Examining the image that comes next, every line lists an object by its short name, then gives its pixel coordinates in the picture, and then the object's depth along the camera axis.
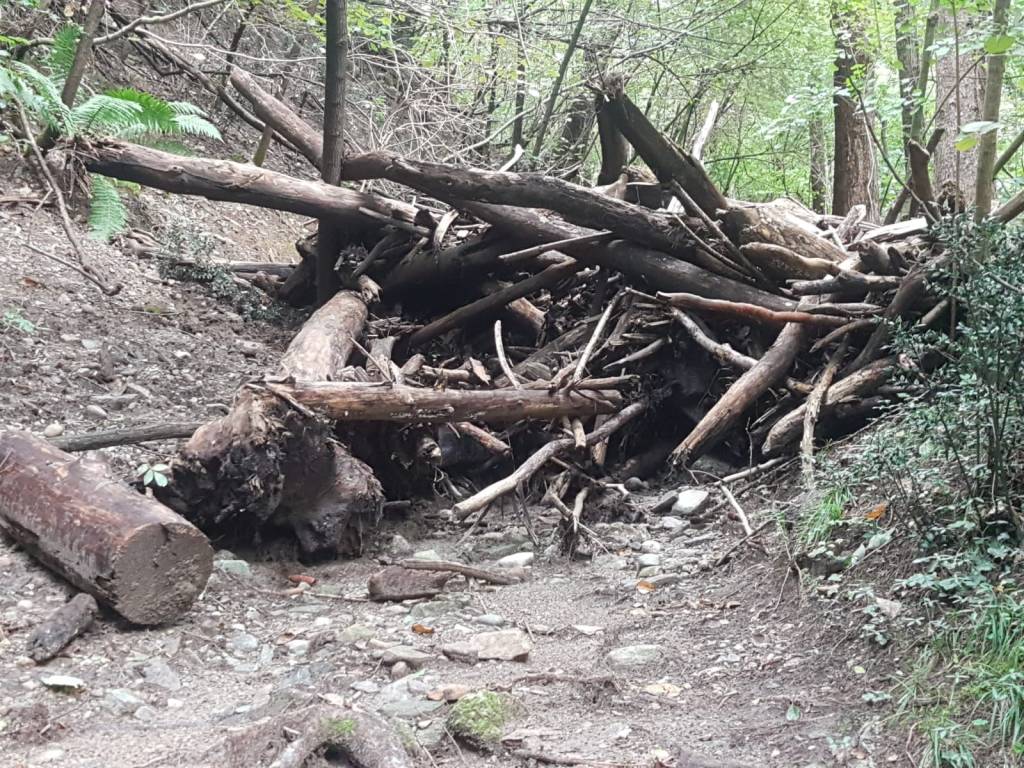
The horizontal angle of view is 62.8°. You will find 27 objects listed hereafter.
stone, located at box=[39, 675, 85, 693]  2.76
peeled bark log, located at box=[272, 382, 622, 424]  4.15
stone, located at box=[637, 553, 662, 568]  4.19
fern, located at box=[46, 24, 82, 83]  6.61
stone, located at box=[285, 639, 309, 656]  3.28
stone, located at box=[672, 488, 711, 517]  4.82
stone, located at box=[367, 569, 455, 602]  3.80
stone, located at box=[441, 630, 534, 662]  3.14
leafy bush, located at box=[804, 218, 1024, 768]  2.31
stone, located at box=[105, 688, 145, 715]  2.75
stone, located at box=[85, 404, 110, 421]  4.87
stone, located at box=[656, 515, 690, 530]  4.70
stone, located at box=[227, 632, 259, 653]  3.31
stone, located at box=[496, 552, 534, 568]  4.28
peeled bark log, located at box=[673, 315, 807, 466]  4.82
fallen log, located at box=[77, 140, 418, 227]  5.92
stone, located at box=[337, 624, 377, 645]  3.31
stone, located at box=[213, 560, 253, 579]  3.95
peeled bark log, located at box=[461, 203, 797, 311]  5.58
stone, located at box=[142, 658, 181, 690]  2.96
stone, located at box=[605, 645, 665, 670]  3.10
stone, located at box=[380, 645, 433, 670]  3.08
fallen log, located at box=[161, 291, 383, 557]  3.85
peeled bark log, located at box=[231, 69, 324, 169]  7.51
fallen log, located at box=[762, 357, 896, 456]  4.62
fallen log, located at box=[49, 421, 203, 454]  4.02
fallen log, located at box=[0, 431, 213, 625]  3.13
